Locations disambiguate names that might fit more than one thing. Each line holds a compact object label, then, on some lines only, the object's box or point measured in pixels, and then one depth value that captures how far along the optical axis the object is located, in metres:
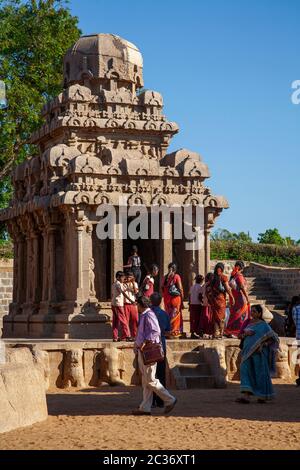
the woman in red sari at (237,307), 17.89
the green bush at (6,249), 35.00
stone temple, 20.02
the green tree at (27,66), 33.12
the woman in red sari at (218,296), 17.28
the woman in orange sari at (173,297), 18.02
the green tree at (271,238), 44.62
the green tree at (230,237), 40.16
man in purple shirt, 11.61
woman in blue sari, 13.03
